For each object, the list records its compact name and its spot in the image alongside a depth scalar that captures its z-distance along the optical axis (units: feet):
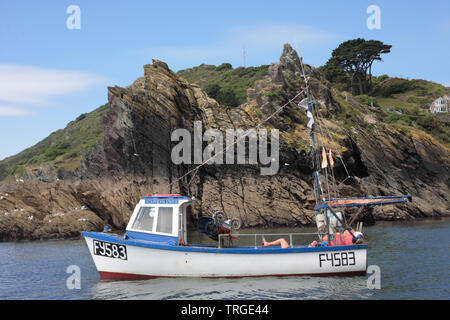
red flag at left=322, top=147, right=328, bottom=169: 68.73
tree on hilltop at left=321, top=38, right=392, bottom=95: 337.11
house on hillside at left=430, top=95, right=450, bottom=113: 345.72
